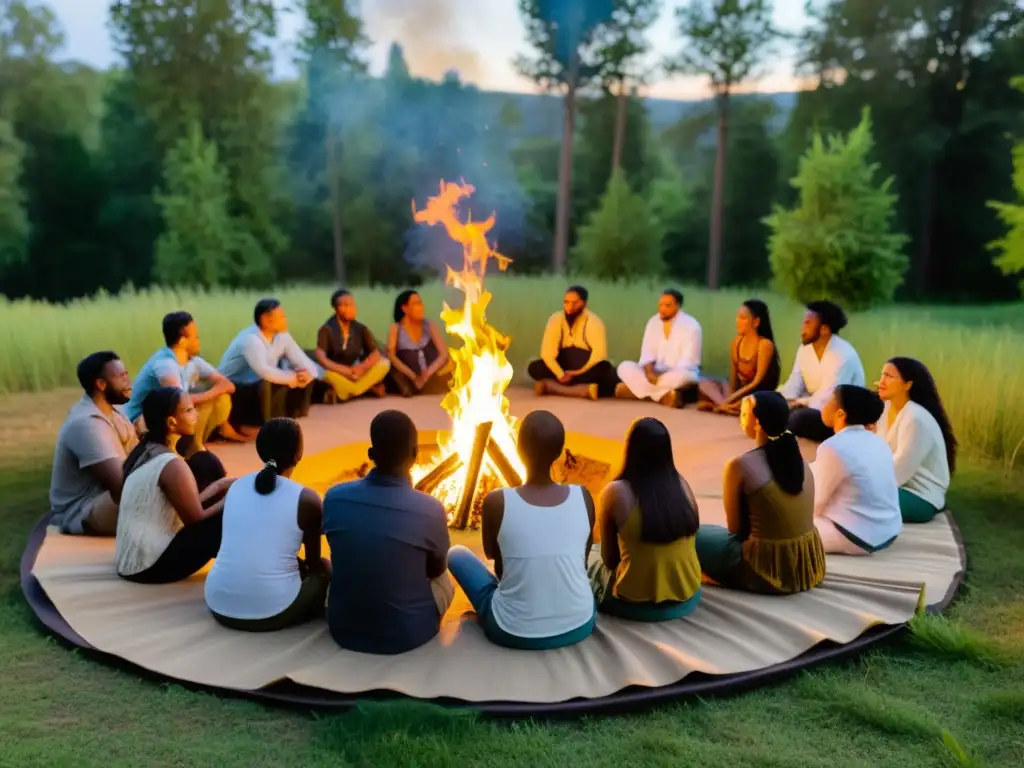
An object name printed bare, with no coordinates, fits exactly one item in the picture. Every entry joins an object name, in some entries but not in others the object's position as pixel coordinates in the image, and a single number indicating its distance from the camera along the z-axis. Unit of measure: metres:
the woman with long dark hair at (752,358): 8.30
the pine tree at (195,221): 20.34
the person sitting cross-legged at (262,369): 8.02
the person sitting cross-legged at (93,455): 5.30
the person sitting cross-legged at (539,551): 3.94
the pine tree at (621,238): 20.92
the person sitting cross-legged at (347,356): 9.08
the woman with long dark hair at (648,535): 4.12
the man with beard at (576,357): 9.51
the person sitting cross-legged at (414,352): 9.43
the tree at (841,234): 16.12
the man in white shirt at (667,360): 9.16
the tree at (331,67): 20.94
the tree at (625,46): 21.19
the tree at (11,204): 20.11
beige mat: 3.81
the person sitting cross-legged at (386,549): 3.89
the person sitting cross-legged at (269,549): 4.13
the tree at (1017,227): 13.65
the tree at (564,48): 20.91
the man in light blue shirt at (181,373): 6.70
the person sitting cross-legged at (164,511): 4.59
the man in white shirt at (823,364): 7.57
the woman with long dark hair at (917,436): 5.73
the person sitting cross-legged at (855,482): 5.06
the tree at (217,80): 21.50
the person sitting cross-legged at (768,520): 4.48
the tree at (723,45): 20.91
